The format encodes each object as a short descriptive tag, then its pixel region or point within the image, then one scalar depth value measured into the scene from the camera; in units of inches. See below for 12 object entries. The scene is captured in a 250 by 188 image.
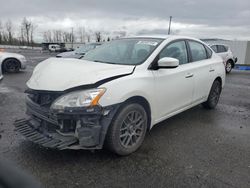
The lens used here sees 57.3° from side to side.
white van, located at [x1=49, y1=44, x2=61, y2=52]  1751.6
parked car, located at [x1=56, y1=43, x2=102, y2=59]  524.9
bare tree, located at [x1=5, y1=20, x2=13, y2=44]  2536.4
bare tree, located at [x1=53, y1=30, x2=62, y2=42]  3031.5
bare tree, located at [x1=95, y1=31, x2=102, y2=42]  2683.6
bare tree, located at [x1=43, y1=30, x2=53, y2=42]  3031.5
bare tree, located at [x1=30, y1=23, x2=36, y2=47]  2754.9
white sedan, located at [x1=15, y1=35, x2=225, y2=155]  106.9
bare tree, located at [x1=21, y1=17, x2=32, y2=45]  2719.0
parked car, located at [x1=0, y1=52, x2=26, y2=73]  415.5
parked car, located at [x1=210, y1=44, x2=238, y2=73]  499.2
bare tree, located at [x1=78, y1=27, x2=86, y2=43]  3038.9
